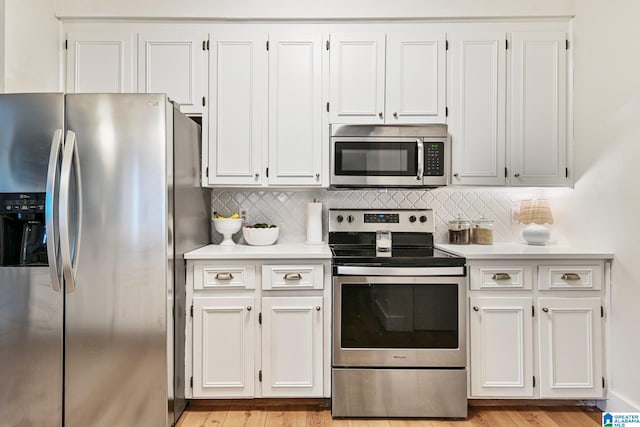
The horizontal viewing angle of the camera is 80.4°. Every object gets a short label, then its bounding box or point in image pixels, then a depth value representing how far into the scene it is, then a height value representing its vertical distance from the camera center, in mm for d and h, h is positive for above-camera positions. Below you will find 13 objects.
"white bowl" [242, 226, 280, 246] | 2605 -163
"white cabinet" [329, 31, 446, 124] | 2570 +914
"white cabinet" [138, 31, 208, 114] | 2551 +983
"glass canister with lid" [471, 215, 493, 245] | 2771 -137
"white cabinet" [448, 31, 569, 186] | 2574 +787
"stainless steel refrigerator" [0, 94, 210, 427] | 1875 -291
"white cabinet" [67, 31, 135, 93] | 2547 +1008
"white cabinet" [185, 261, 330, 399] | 2201 -727
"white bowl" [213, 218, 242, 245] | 2658 -105
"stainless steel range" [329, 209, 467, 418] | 2150 -708
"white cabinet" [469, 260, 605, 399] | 2211 -699
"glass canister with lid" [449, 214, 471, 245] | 2775 -144
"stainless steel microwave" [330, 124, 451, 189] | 2490 +383
